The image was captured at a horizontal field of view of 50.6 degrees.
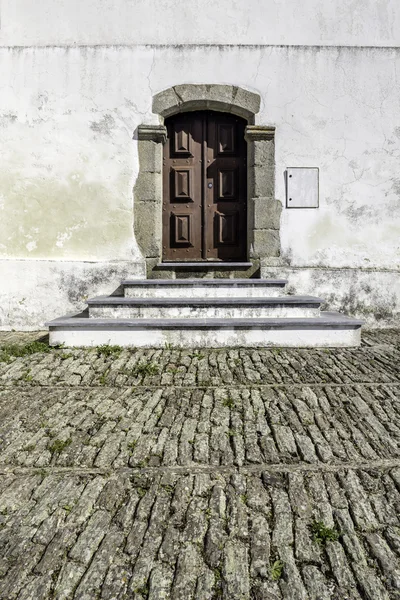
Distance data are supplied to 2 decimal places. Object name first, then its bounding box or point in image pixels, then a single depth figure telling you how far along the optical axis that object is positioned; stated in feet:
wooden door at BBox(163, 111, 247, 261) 20.21
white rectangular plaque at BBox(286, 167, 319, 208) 19.17
